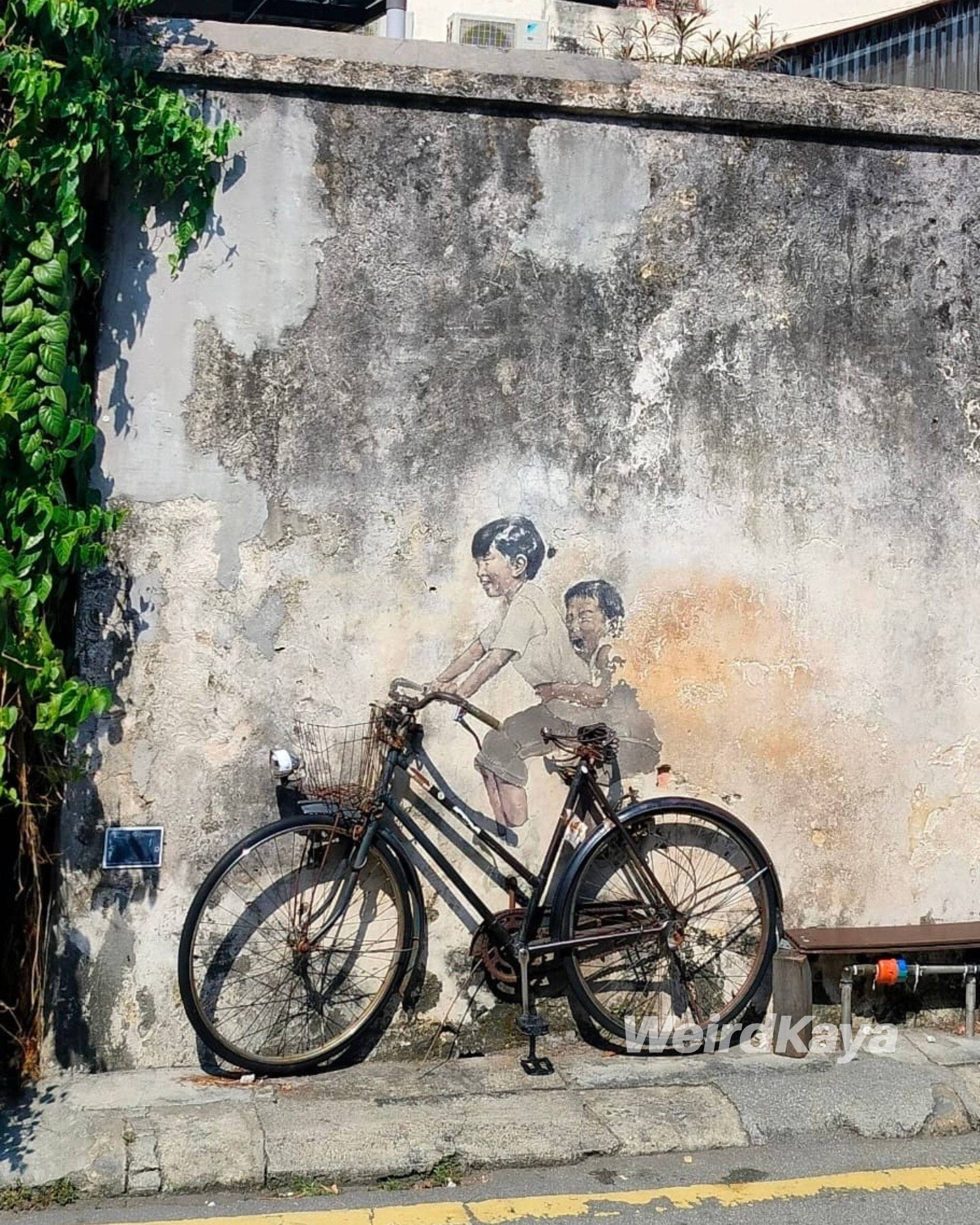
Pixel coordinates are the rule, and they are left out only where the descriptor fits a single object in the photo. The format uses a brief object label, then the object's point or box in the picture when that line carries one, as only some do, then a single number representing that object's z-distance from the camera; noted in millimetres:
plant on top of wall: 6332
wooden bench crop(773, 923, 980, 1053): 5684
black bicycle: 5375
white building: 13484
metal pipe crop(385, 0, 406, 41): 6902
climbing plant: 4840
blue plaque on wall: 5258
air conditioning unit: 11578
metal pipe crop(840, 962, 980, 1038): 5812
